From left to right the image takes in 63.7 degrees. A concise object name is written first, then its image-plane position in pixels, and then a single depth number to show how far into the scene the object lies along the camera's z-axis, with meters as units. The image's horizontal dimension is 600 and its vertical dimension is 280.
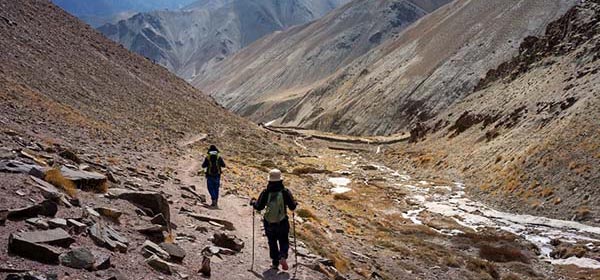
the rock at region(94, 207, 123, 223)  10.18
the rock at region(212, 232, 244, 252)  11.66
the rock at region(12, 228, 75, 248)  7.39
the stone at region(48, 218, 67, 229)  8.33
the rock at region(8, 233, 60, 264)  7.13
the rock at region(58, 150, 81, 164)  14.54
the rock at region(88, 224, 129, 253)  8.67
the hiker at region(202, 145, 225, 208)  16.73
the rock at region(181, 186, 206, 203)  17.11
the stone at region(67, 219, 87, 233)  8.61
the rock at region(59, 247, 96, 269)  7.49
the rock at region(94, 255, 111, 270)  7.77
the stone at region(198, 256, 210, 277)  9.45
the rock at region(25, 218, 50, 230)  8.12
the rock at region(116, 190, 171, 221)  11.75
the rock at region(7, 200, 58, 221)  8.16
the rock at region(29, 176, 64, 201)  9.44
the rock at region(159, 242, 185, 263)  9.67
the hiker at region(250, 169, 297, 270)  10.30
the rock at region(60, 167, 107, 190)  11.58
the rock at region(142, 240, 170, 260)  9.13
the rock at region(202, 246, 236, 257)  10.66
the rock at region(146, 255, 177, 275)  8.76
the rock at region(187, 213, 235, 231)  13.61
